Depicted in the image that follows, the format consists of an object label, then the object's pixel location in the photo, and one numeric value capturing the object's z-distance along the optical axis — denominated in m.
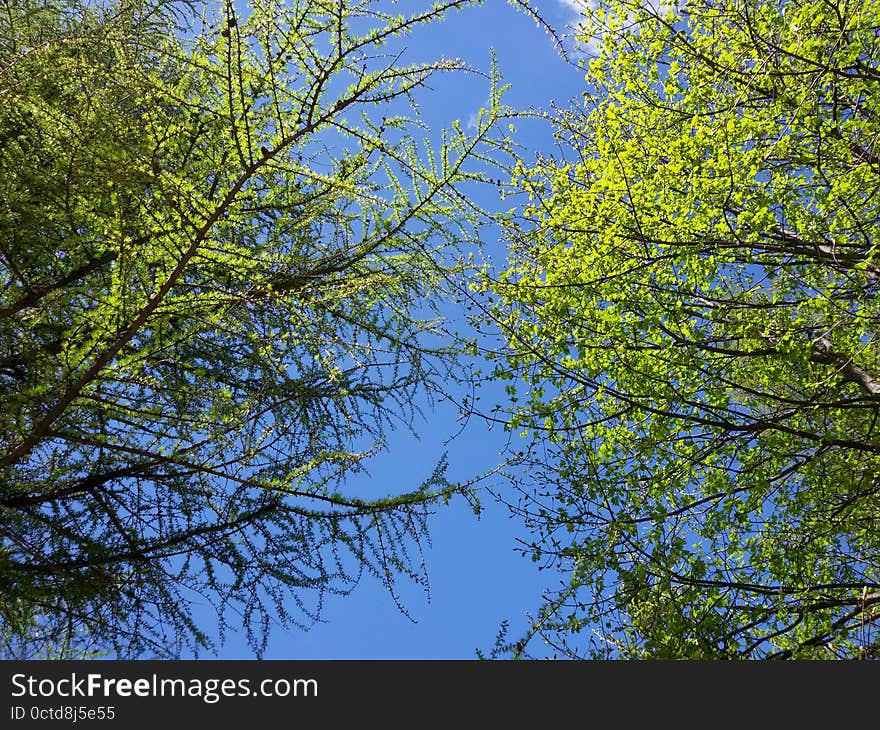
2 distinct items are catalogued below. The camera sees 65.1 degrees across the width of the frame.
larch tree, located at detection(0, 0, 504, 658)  3.69
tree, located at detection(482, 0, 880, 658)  5.34
